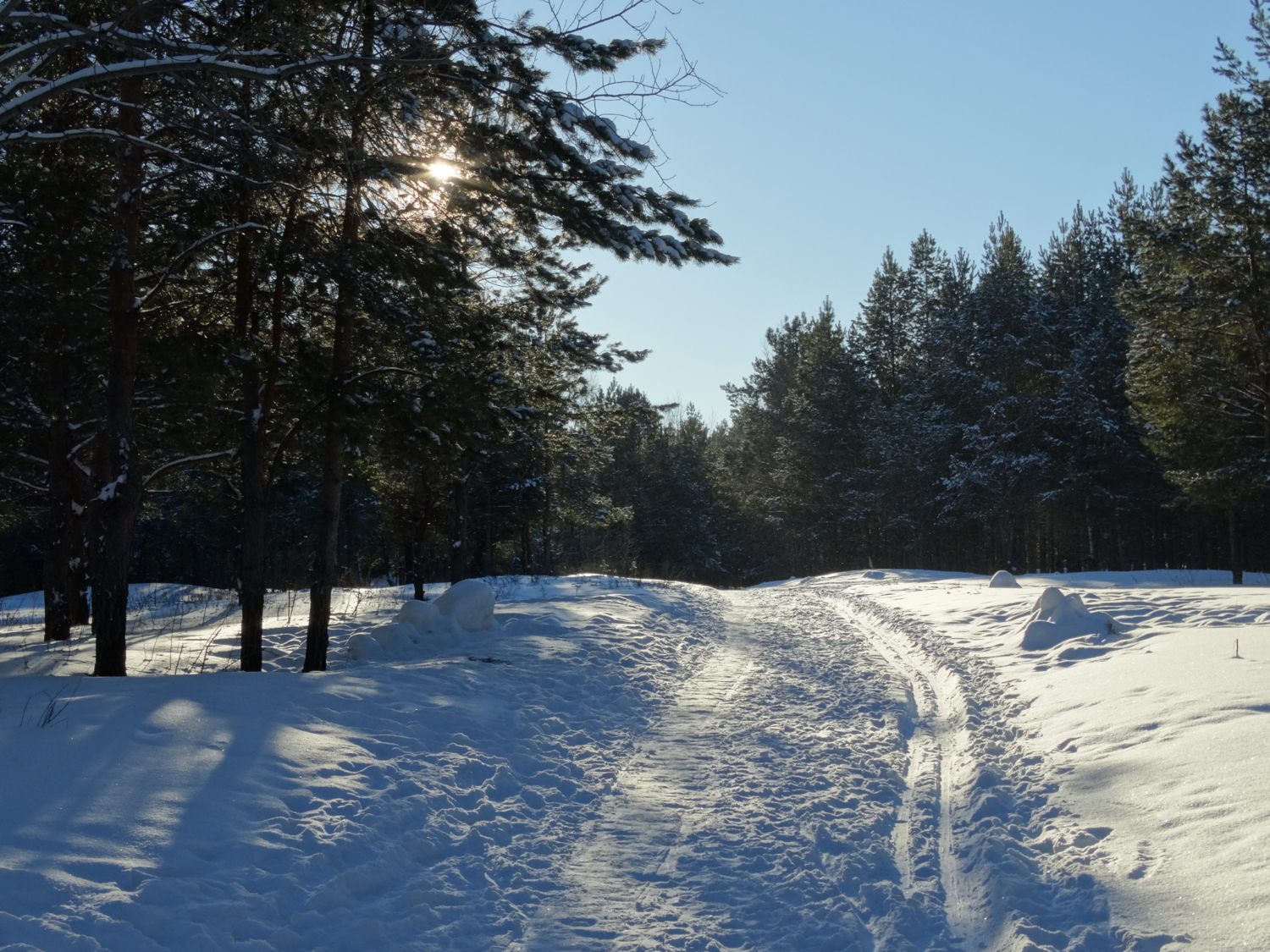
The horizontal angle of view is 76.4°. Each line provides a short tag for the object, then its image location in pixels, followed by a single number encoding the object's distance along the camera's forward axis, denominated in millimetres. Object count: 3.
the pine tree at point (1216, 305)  21047
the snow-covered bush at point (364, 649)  10453
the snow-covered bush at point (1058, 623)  10375
